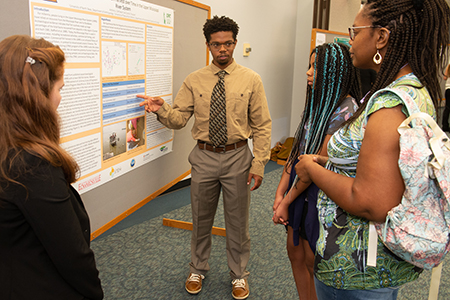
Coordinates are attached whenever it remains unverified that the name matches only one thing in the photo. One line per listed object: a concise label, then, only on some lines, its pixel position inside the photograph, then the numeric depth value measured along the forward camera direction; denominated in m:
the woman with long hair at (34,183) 0.82
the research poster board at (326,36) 4.25
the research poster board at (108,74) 1.43
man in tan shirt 2.01
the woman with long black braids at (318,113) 1.46
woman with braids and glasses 0.82
